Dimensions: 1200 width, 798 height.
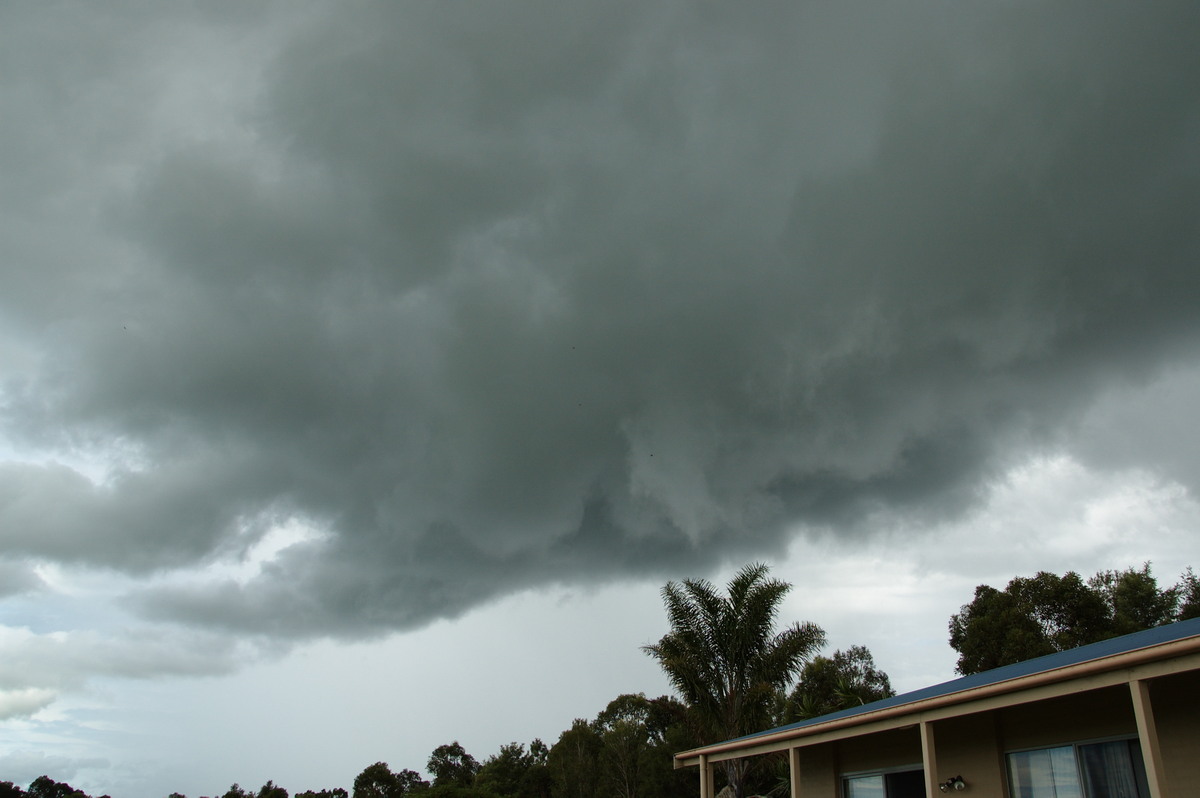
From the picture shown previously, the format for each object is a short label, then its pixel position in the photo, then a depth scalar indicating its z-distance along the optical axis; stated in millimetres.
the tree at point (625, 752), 61094
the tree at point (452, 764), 96562
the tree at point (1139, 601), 46125
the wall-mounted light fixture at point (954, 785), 12633
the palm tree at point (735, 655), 25953
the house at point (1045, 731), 8820
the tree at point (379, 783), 88812
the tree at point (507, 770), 73938
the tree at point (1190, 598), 43438
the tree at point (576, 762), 65125
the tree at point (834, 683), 27894
